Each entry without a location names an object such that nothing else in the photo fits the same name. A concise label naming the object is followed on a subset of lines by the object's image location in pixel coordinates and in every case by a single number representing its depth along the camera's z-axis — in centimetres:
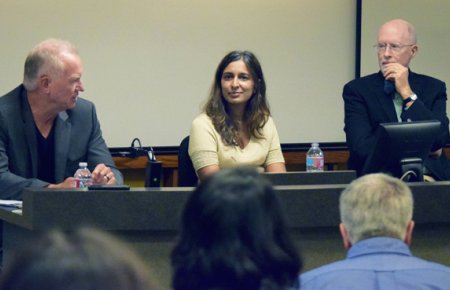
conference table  541
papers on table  606
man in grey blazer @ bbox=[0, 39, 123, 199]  673
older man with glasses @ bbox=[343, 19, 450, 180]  745
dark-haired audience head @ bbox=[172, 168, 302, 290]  251
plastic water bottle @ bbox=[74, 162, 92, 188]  643
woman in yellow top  709
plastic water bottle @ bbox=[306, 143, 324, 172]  767
